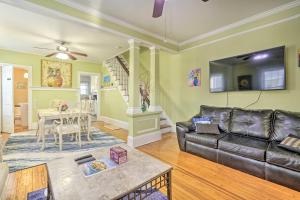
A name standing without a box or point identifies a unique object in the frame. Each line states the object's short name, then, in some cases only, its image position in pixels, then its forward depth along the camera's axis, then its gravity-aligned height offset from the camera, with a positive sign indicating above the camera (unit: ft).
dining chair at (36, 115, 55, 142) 11.72 -2.07
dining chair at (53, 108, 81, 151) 10.49 -1.97
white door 15.28 -0.11
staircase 16.93 +3.20
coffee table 3.65 -2.26
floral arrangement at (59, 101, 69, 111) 12.79 -0.70
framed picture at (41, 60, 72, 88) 17.88 +3.05
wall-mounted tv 8.93 +1.78
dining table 10.84 -1.27
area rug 8.87 -3.57
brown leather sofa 6.40 -2.31
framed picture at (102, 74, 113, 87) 20.91 +2.51
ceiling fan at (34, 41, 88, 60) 12.65 +3.91
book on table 4.64 -2.21
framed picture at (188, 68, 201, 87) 13.25 +1.88
